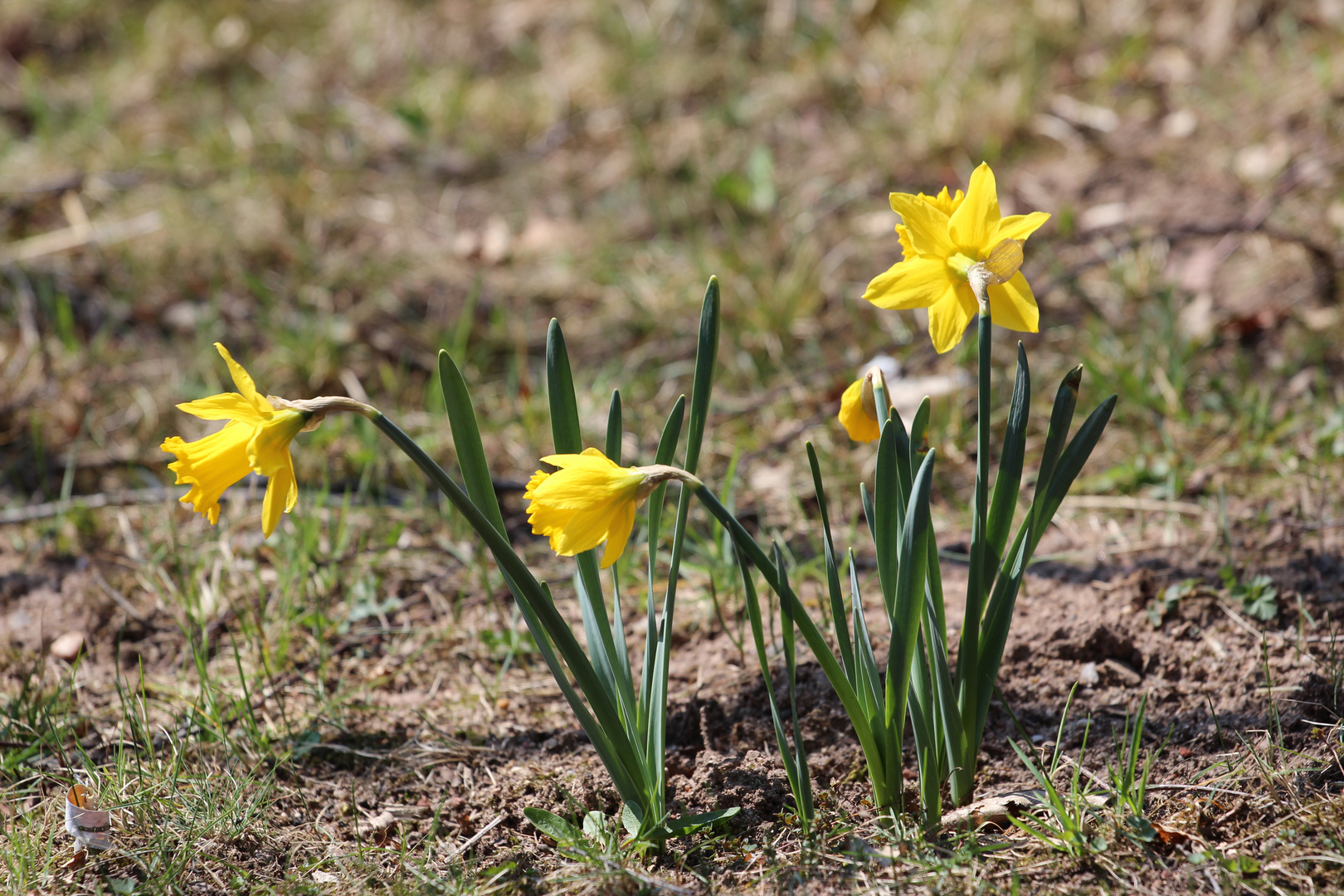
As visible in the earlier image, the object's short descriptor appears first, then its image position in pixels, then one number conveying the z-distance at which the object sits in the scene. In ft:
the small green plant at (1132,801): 10.15
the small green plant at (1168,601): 10.70
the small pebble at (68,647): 10.99
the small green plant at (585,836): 10.21
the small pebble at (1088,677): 10.58
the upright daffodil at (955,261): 9.99
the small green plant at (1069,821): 10.15
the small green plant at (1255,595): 10.64
